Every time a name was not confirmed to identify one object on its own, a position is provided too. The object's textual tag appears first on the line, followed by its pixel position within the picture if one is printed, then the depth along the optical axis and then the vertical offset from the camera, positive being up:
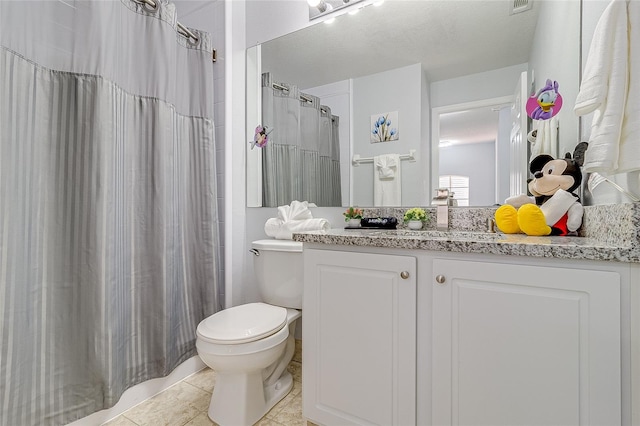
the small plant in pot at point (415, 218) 1.42 -0.03
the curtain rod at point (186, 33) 1.64 +1.02
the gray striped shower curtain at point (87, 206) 1.04 +0.03
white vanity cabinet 0.73 -0.38
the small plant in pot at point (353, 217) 1.55 -0.03
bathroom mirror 1.27 +0.75
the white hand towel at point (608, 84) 0.70 +0.31
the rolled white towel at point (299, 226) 1.63 -0.08
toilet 1.20 -0.55
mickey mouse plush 1.00 +0.02
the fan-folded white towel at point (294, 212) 1.73 +0.00
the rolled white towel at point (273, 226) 1.74 -0.09
